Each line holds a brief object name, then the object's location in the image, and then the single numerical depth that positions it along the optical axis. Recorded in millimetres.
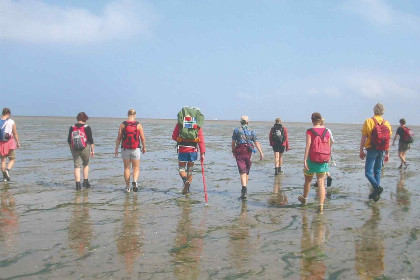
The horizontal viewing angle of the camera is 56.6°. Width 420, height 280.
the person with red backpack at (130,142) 9484
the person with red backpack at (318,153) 7816
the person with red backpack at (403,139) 14133
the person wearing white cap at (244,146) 9180
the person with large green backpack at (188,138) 9109
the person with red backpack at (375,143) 8438
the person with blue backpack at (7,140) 10750
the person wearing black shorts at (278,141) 12848
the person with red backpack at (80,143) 9914
